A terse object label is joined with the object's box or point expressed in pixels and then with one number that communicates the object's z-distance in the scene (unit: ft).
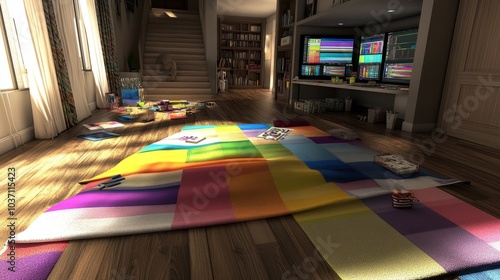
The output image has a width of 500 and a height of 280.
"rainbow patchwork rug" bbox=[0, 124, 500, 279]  3.53
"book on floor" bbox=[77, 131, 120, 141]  9.05
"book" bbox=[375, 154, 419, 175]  6.15
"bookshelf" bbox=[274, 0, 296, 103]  18.79
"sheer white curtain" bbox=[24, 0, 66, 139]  8.50
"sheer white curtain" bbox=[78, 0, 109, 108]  14.06
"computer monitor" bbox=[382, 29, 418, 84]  11.04
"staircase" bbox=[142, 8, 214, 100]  19.67
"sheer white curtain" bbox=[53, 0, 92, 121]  10.66
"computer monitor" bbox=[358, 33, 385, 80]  12.79
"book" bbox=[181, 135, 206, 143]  8.30
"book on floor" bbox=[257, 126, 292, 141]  8.76
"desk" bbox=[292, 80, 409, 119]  10.61
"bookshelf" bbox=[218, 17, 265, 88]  31.73
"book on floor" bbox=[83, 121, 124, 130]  10.46
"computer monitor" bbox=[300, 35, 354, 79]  15.70
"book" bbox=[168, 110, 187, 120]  12.50
